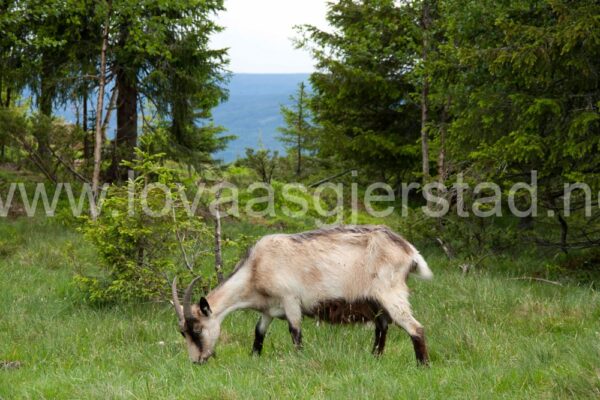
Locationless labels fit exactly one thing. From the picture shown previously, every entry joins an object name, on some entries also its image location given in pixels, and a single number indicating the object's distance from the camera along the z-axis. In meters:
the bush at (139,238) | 19.22
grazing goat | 14.26
